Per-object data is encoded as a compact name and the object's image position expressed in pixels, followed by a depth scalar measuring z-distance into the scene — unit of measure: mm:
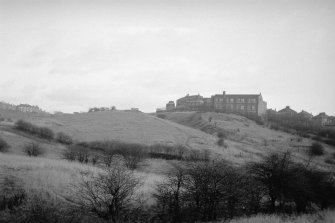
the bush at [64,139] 63153
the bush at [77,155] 44222
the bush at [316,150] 73688
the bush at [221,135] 84125
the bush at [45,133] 64550
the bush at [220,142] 70825
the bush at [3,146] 43956
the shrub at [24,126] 68312
